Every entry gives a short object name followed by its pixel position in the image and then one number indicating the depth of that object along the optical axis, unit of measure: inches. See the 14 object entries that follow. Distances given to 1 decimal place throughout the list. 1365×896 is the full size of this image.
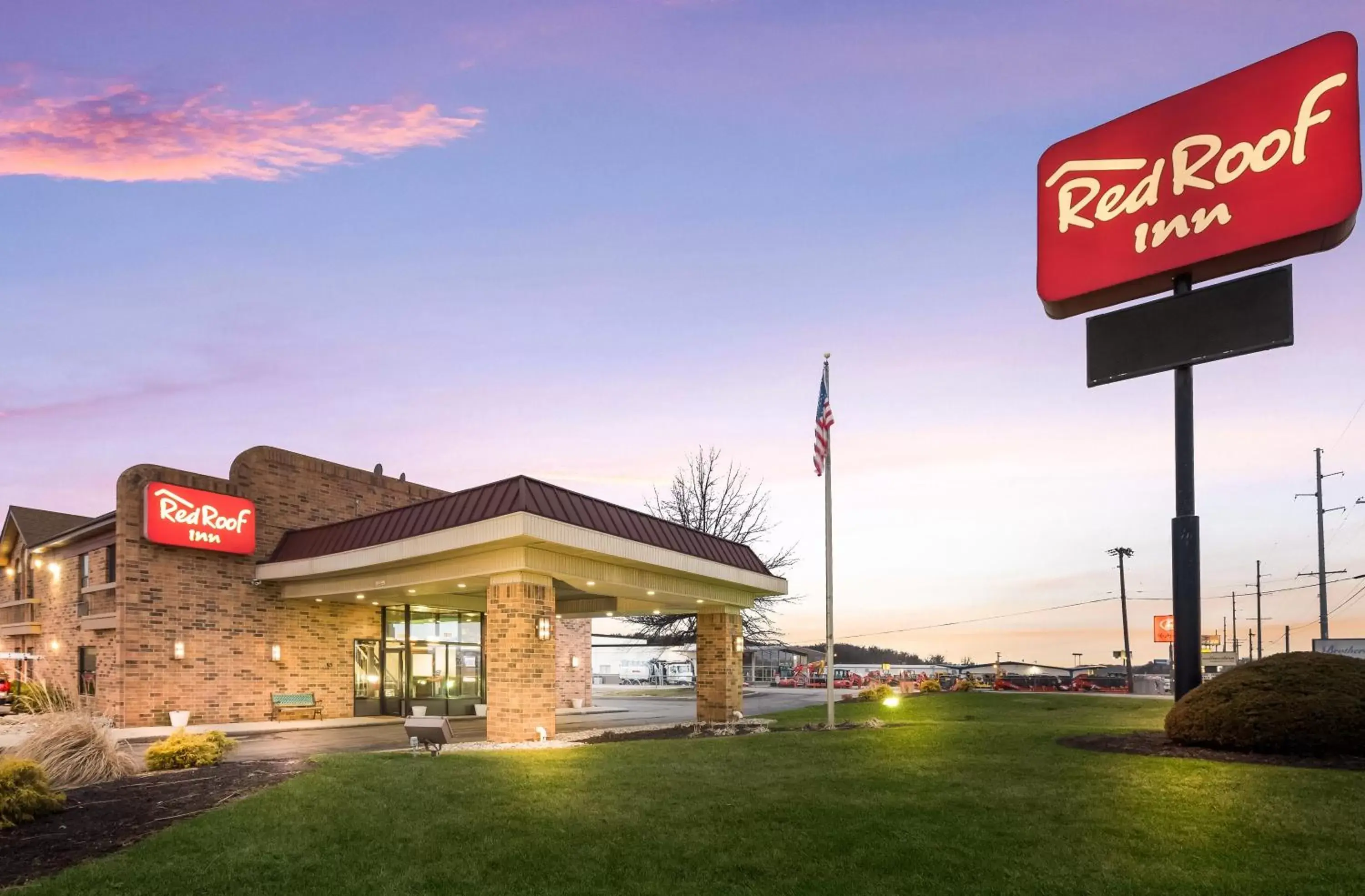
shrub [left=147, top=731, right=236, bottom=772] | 502.6
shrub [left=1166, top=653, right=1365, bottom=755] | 443.2
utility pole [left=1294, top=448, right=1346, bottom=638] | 1804.9
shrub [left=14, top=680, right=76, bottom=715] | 628.7
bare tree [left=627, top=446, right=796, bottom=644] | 1595.7
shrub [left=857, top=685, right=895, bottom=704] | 1294.3
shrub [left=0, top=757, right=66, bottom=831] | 358.9
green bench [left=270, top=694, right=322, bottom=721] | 952.9
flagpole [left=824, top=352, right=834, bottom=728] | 766.5
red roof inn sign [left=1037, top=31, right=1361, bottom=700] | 482.6
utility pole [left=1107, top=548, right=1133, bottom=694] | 2229.3
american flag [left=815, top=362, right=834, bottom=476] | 794.8
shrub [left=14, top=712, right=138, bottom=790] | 449.4
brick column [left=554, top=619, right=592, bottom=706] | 1445.6
